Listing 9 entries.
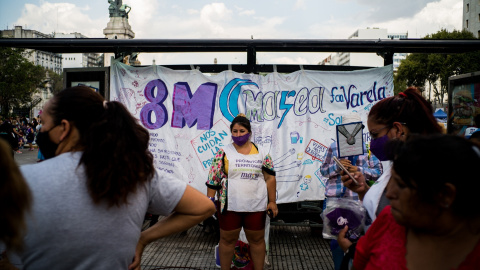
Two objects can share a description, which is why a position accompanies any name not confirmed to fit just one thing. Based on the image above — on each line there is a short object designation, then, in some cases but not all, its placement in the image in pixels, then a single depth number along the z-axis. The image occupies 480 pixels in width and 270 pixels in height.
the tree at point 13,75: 31.09
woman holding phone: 2.08
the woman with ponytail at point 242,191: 4.25
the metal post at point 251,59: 5.61
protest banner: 5.77
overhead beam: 5.30
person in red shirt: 1.28
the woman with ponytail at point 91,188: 1.47
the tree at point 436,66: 31.62
